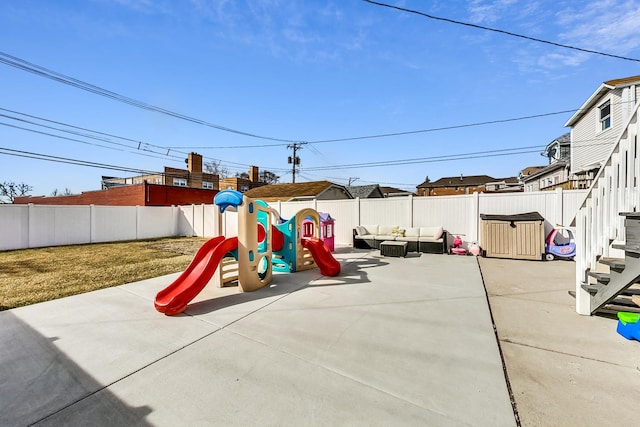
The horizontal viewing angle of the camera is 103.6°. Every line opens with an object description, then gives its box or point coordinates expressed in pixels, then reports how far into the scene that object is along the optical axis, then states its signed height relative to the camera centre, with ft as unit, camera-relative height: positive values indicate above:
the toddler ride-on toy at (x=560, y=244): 23.79 -3.13
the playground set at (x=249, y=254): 12.66 -2.90
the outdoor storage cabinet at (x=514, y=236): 24.38 -2.39
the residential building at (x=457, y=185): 149.59 +16.60
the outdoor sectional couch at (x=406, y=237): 28.86 -3.05
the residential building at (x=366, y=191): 75.02 +6.30
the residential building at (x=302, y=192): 56.34 +5.06
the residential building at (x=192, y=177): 78.33 +11.61
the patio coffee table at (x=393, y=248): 26.61 -3.92
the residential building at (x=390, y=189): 166.39 +15.46
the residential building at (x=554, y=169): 55.11 +10.22
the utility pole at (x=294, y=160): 82.17 +17.18
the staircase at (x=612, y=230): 8.72 -0.69
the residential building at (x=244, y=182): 92.46 +11.20
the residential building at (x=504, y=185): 108.37 +13.72
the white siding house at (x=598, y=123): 33.32 +13.60
